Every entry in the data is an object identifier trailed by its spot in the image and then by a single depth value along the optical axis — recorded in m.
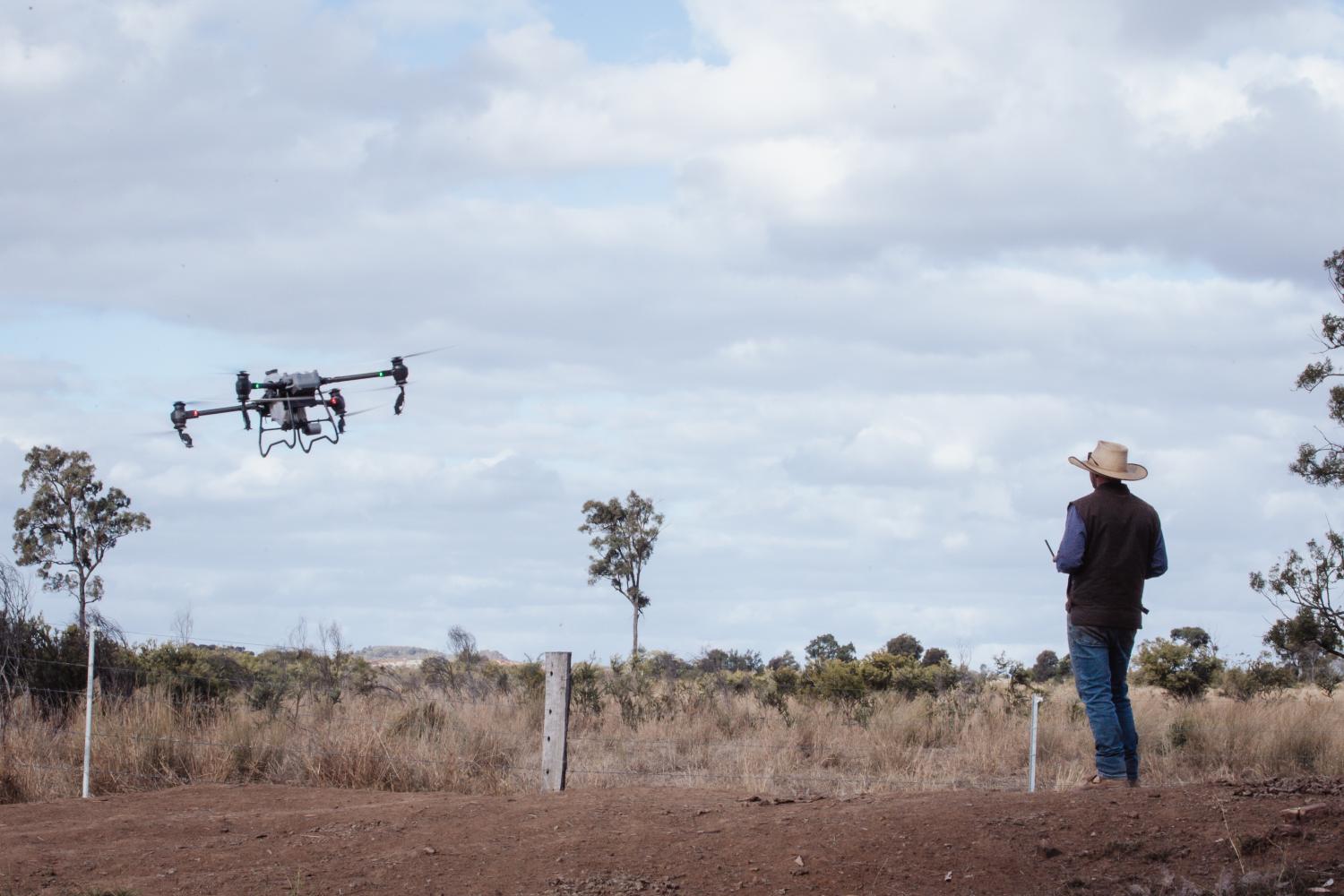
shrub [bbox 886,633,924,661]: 43.58
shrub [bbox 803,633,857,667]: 38.77
